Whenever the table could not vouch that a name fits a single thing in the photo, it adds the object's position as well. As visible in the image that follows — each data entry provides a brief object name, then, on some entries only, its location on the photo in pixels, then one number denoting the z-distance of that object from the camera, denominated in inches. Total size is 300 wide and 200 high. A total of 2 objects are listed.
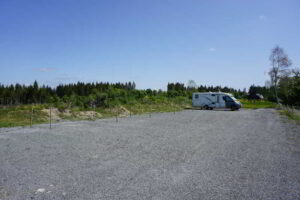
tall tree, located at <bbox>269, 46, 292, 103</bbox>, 1505.9
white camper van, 1021.8
